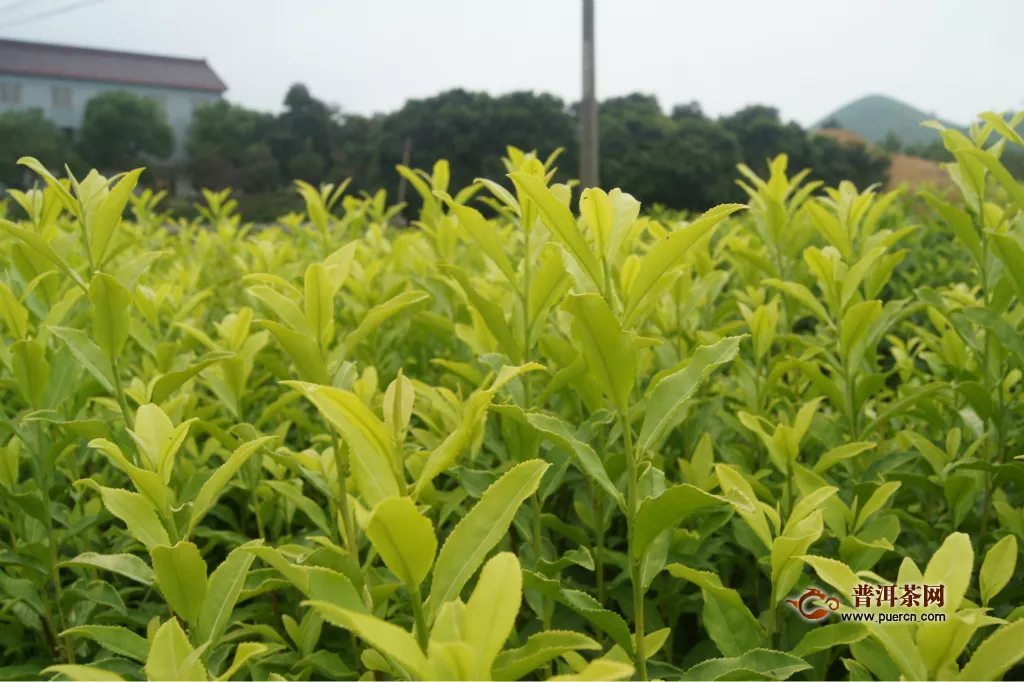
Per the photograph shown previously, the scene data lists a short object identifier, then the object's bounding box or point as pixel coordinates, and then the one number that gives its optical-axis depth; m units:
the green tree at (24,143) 56.28
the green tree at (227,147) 65.33
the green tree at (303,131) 65.00
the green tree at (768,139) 48.62
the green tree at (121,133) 68.88
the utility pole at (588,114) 11.88
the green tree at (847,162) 49.53
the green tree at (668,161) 44.78
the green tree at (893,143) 78.31
